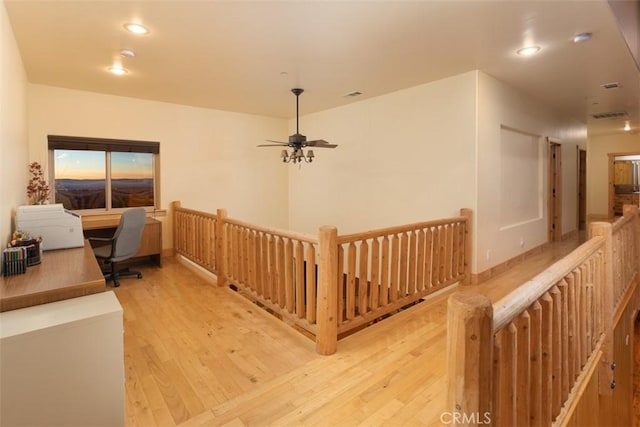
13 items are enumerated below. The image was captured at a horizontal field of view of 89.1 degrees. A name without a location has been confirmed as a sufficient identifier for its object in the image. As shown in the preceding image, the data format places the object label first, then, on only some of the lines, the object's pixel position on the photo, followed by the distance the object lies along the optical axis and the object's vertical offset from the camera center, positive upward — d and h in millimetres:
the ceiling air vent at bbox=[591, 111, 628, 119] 6340 +1719
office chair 4051 -460
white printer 2545 -152
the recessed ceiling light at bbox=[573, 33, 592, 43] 3013 +1530
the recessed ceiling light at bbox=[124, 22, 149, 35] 2838 +1573
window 4742 +526
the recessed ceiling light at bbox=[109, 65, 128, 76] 3828 +1634
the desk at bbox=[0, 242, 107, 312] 1600 -417
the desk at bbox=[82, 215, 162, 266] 4715 -414
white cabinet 1373 -719
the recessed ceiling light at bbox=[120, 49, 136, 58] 3340 +1595
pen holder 2111 -281
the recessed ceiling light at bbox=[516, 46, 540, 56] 3312 +1564
